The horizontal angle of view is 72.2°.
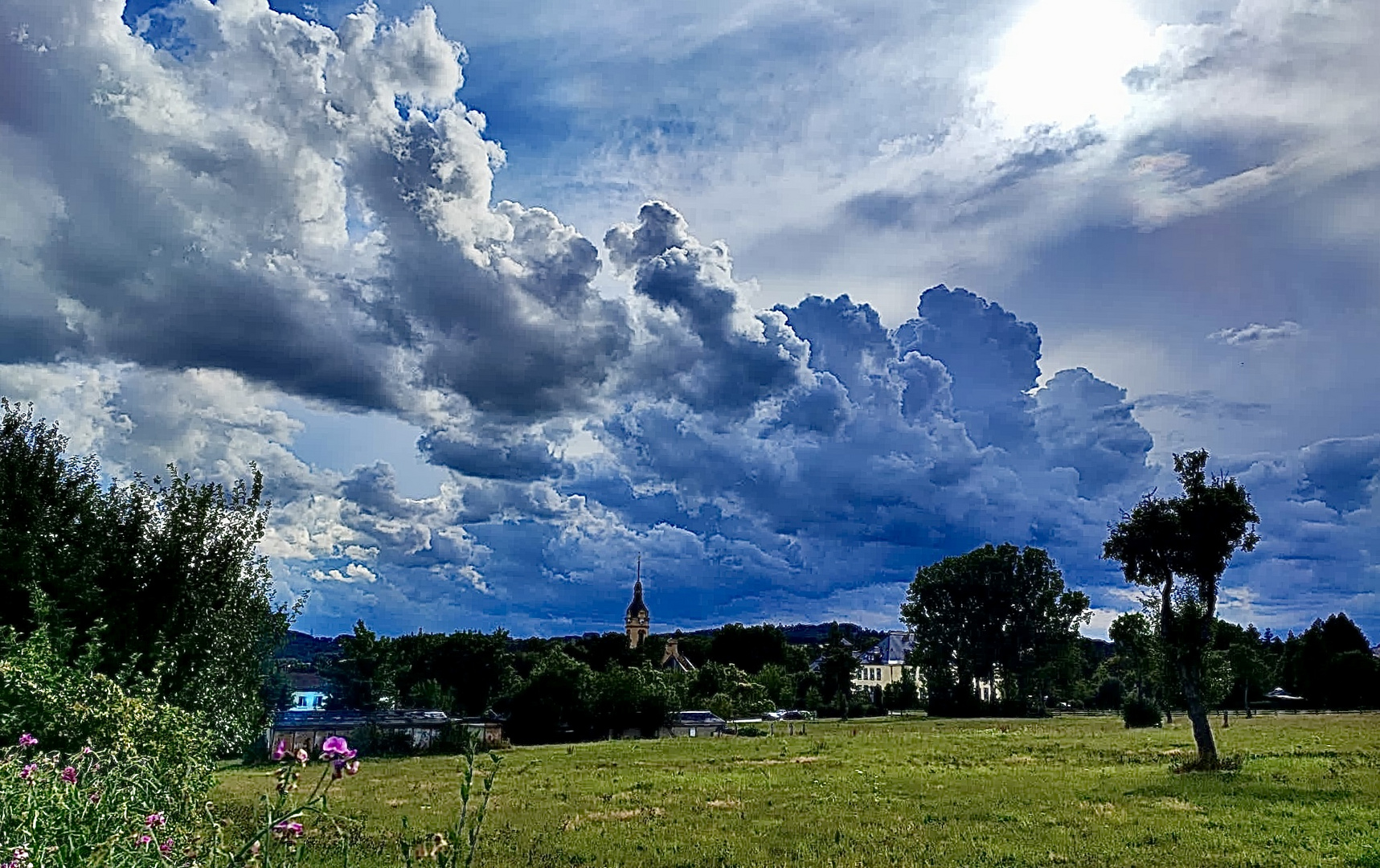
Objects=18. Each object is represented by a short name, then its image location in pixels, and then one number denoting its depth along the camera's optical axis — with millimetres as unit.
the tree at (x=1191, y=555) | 28766
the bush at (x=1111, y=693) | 106438
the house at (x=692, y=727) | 70125
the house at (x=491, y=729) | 58275
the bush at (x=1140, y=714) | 60344
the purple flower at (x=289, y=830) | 4754
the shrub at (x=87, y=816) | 5211
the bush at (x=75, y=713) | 12453
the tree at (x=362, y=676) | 79500
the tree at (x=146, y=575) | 19172
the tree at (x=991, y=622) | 89062
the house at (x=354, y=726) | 58031
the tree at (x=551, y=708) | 67812
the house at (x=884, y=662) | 140125
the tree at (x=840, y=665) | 88938
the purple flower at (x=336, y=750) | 4320
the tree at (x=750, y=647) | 117500
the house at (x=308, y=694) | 90562
